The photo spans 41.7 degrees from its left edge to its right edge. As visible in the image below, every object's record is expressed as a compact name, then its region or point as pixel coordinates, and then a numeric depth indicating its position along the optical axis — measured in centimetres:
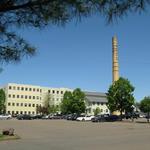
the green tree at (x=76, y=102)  5412
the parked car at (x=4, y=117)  4859
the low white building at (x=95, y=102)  8453
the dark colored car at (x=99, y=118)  3682
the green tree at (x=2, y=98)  6101
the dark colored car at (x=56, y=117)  5200
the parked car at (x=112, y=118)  3796
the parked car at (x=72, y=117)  4355
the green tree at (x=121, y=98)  4188
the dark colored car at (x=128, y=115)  4452
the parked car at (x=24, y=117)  4694
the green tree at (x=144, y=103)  6557
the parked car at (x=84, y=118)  4165
